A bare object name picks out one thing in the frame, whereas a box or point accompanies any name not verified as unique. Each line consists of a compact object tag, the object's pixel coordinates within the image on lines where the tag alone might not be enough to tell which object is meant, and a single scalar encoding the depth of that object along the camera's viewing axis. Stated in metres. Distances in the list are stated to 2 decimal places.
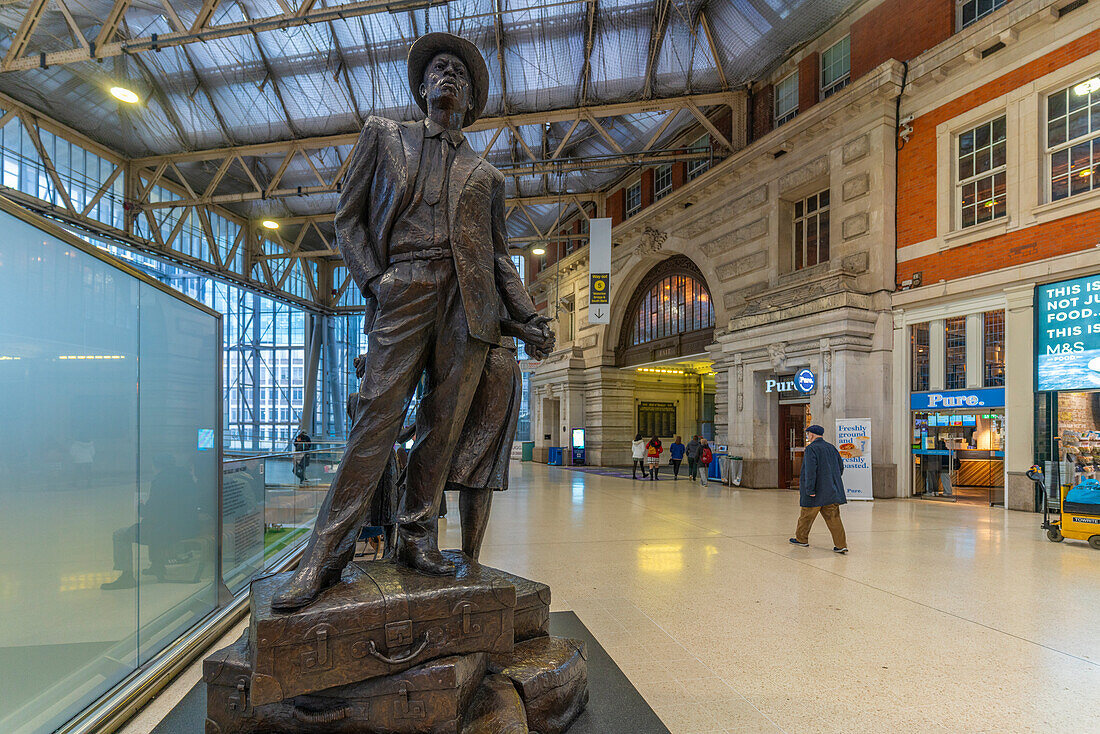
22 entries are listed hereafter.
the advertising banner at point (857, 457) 12.20
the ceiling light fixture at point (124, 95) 11.92
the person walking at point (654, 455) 17.39
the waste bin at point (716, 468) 16.93
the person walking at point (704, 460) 16.09
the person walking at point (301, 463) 6.57
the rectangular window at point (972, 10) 11.66
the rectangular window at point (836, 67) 14.64
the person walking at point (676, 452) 18.16
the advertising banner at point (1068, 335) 9.88
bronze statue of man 2.39
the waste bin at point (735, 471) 15.38
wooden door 15.34
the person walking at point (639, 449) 18.14
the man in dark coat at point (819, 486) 6.95
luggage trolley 7.00
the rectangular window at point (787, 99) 16.05
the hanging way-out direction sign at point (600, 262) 17.33
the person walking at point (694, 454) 17.11
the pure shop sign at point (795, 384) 13.56
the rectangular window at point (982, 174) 11.55
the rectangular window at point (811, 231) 15.28
